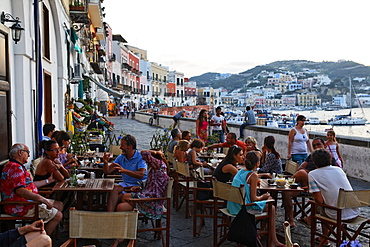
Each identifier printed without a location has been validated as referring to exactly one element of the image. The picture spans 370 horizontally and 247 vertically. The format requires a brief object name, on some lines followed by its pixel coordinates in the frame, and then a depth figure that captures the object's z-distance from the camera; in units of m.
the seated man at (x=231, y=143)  7.32
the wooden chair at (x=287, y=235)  2.84
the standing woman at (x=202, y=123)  10.97
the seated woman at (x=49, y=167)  5.21
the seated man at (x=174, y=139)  8.04
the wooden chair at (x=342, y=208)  4.32
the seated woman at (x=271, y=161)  6.38
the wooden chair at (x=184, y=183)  6.16
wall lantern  6.29
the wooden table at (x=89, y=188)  4.84
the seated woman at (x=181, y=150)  6.80
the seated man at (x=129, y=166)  5.48
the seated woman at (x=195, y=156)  6.86
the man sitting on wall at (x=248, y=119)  13.49
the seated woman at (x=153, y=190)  4.92
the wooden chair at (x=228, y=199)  4.41
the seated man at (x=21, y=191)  4.43
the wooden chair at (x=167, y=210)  4.58
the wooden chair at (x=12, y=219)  4.39
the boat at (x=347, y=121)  68.31
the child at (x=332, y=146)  7.41
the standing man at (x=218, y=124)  11.95
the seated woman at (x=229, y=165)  5.30
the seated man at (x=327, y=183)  4.51
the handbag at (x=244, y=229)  4.27
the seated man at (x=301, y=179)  5.49
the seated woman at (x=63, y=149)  6.26
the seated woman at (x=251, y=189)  4.56
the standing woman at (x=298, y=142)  7.94
